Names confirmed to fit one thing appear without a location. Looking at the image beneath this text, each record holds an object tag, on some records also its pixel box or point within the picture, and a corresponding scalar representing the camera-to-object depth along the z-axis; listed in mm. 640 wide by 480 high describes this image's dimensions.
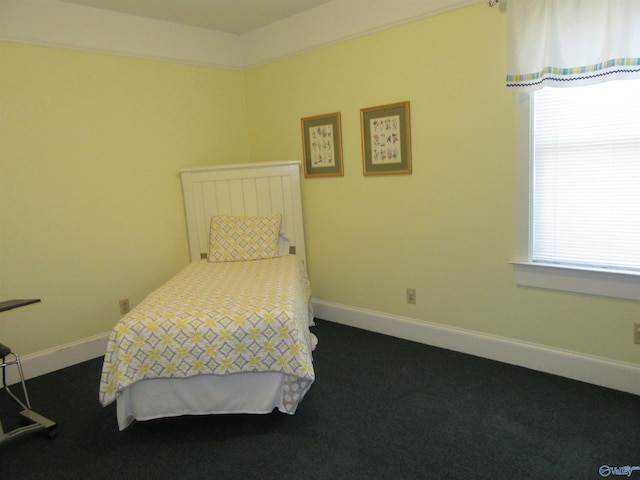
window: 2316
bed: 2277
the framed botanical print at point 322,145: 3615
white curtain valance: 2148
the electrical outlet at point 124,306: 3560
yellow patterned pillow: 3549
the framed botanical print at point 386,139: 3178
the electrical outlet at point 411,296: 3338
